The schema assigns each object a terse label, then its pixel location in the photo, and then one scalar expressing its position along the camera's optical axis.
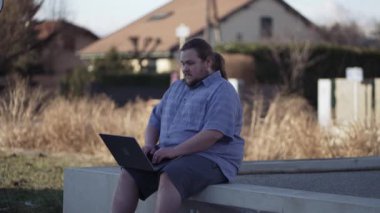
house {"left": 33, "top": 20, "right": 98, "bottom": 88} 44.12
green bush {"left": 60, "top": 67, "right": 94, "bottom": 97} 31.27
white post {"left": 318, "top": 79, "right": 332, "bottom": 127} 18.15
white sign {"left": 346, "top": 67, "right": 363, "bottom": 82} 20.17
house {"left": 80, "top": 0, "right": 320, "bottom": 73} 45.12
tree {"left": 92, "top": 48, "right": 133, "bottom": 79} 39.68
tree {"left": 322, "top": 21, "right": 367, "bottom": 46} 54.00
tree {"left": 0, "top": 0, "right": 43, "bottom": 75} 16.98
